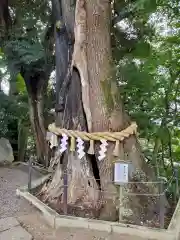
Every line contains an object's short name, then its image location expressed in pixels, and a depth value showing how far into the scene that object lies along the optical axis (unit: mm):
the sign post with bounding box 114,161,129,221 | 2155
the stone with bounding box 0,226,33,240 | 1868
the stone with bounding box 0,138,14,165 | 4143
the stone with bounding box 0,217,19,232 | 2016
